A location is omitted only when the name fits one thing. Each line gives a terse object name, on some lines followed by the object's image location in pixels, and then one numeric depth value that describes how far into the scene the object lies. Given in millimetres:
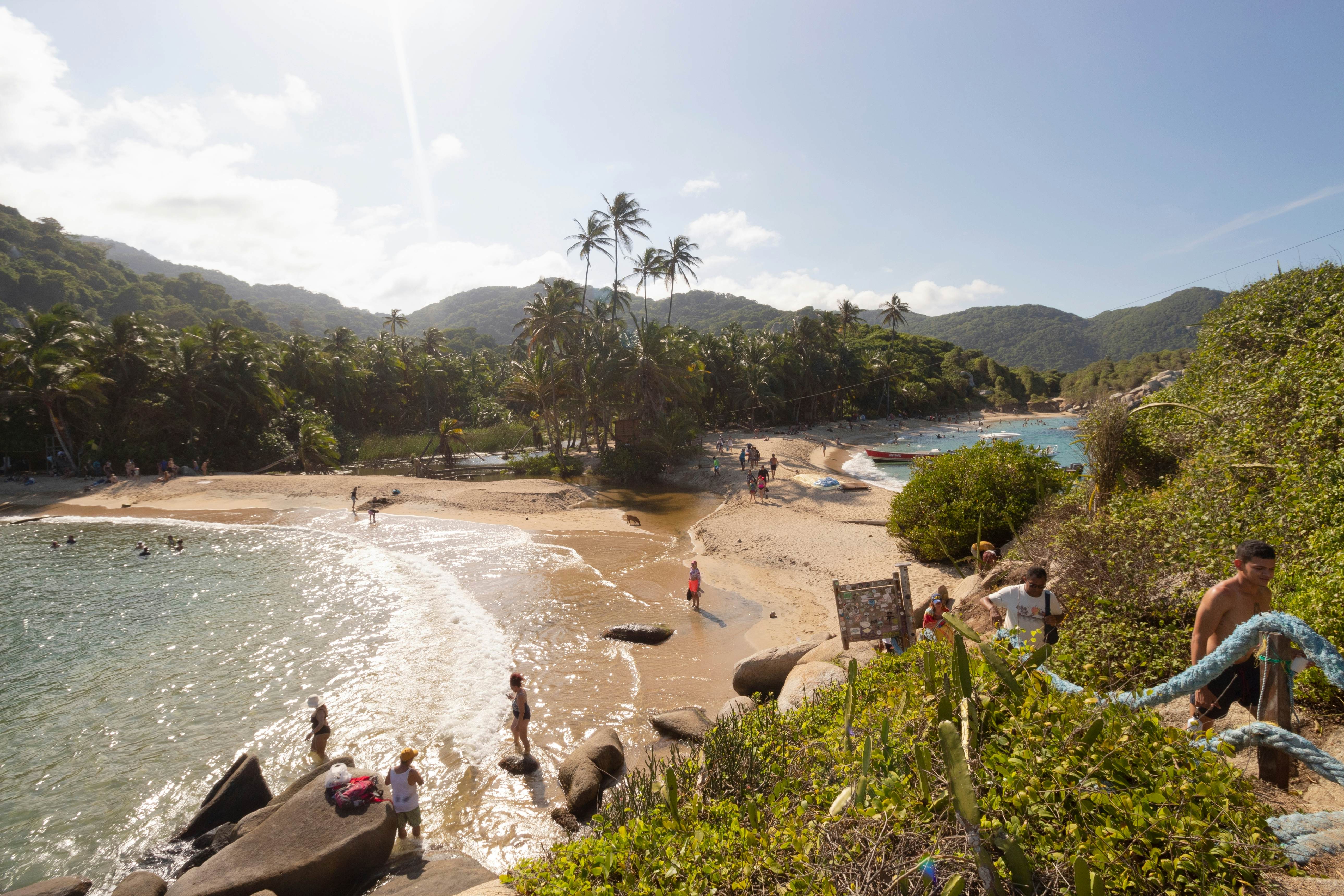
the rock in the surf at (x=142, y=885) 5949
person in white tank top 6750
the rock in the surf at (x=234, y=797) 7125
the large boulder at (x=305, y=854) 5832
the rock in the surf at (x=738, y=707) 8049
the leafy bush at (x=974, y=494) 12234
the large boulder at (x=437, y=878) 5621
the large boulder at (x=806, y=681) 7340
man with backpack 5758
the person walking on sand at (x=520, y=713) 8289
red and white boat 40625
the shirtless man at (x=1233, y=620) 3775
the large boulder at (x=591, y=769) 7008
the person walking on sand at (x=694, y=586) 13562
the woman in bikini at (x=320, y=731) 8555
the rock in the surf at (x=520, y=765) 8023
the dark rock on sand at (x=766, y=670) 9547
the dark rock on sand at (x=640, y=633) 12078
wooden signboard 8266
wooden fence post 3082
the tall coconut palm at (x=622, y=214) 43000
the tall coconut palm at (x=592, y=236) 42438
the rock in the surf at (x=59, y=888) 5988
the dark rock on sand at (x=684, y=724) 8234
